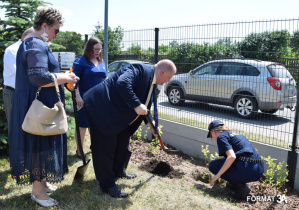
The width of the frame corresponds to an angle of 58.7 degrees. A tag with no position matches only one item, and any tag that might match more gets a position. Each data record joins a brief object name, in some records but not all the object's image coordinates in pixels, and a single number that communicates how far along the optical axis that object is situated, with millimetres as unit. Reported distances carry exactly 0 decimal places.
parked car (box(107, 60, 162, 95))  6234
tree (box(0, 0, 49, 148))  4570
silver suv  3908
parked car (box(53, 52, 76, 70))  6784
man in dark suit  2977
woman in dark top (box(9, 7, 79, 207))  2604
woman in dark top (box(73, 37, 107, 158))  4145
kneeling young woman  3436
